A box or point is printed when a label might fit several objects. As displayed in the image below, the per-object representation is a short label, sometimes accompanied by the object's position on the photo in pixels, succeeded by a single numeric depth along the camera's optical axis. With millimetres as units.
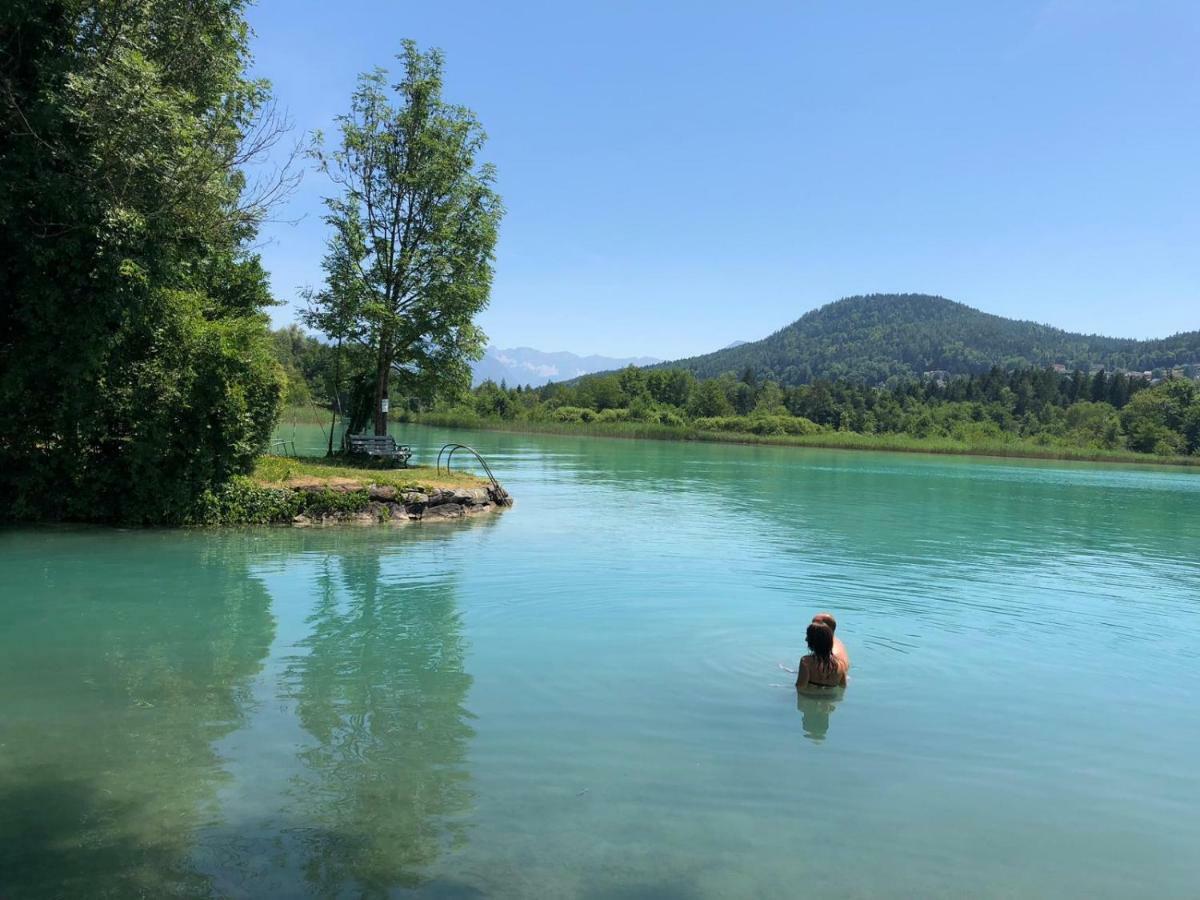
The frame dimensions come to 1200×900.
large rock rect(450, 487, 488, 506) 25453
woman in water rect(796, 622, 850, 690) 9719
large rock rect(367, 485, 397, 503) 23188
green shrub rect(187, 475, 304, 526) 19969
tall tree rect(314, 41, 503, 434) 28828
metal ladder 27733
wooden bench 28406
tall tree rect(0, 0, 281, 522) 16125
